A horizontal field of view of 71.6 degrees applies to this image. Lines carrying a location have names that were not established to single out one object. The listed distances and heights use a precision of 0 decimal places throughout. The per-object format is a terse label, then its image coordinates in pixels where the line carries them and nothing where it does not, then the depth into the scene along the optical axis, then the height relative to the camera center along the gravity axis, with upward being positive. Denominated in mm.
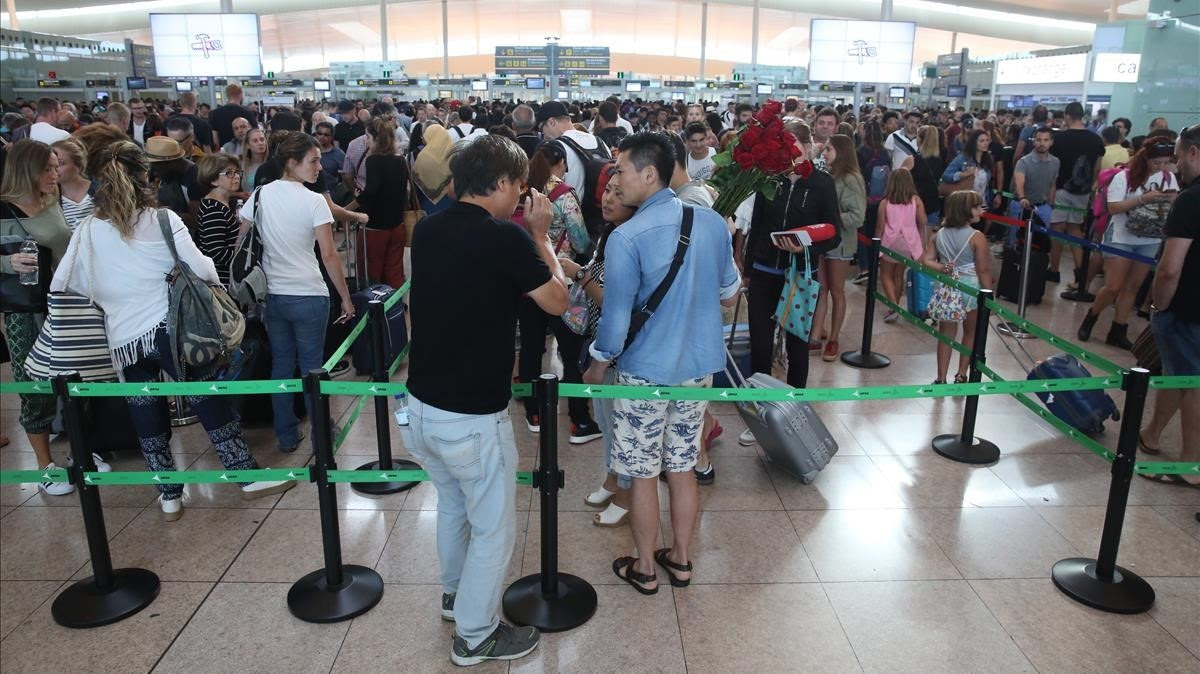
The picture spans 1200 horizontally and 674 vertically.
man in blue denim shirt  3008 -741
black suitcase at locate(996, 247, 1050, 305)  8156 -1463
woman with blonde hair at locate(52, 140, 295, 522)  3674 -687
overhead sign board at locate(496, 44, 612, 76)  29672 +2159
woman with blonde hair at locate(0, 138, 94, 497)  4023 -523
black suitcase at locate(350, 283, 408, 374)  5754 -1534
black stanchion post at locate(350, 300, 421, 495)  4020 -1518
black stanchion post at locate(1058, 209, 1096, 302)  8406 -1616
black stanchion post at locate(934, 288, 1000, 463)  4762 -1807
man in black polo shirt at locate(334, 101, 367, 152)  10633 -124
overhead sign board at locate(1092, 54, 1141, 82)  16953 +1337
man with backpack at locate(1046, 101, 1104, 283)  8828 -469
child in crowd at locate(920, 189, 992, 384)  5789 -913
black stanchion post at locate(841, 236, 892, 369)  6258 -1681
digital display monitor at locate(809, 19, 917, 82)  16172 +1426
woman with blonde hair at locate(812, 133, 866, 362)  6316 -689
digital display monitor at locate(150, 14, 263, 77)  16016 +1370
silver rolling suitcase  4293 -1564
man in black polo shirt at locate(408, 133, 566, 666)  2521 -676
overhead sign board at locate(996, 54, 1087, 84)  25219 +1777
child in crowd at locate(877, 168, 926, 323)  6766 -724
